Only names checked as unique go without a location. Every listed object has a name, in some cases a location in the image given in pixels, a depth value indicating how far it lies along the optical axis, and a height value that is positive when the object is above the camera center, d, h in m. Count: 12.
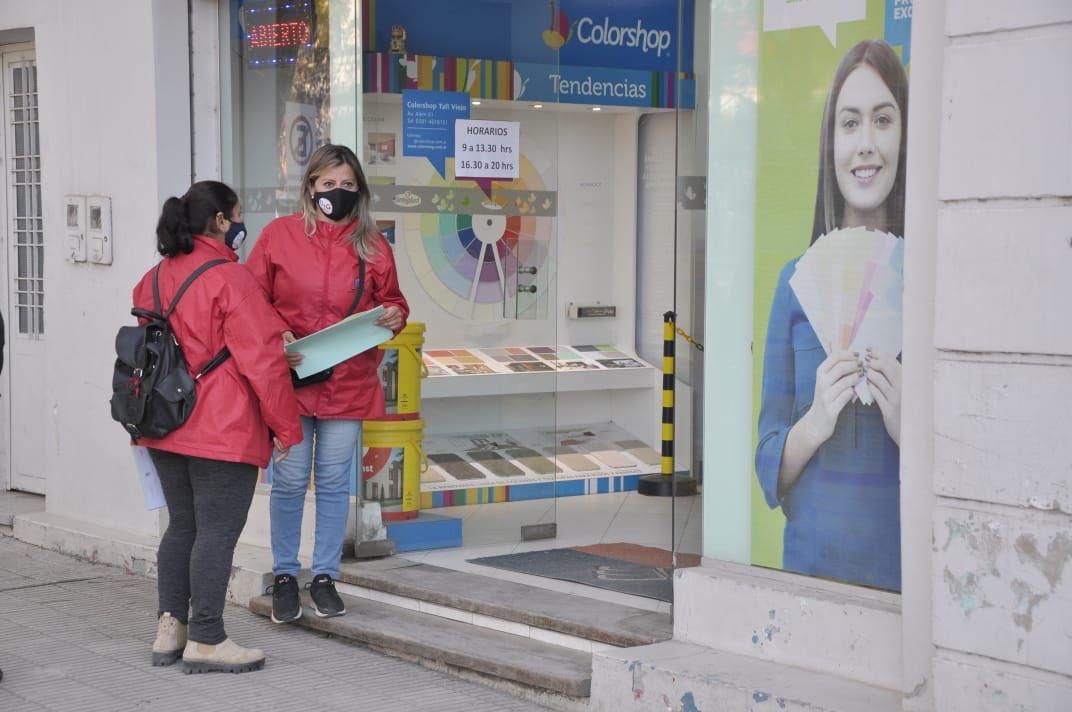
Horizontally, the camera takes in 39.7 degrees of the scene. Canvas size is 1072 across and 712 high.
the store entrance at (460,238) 7.17 +0.07
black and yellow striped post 9.06 -1.07
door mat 6.39 -1.45
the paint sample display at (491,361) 7.97 -0.59
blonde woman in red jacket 5.98 -0.19
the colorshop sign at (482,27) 7.90 +1.21
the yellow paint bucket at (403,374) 7.26 -0.61
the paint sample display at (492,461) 7.80 -1.13
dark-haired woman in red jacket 5.32 -0.59
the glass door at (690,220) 5.30 +0.12
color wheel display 7.85 -0.02
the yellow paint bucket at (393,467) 7.14 -1.05
